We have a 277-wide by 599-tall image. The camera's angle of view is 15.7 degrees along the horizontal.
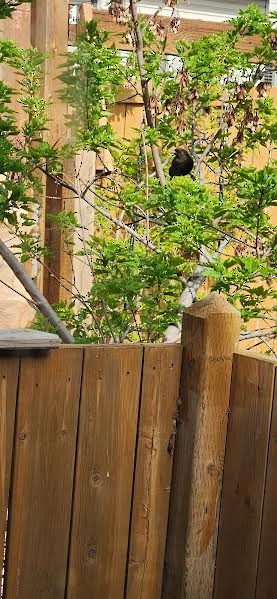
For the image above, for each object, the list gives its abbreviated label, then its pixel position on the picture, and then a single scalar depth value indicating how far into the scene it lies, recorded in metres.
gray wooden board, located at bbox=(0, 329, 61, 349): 2.62
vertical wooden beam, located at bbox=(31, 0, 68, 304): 5.31
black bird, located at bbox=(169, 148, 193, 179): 5.15
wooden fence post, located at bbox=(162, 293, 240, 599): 2.86
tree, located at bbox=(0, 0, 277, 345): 4.16
